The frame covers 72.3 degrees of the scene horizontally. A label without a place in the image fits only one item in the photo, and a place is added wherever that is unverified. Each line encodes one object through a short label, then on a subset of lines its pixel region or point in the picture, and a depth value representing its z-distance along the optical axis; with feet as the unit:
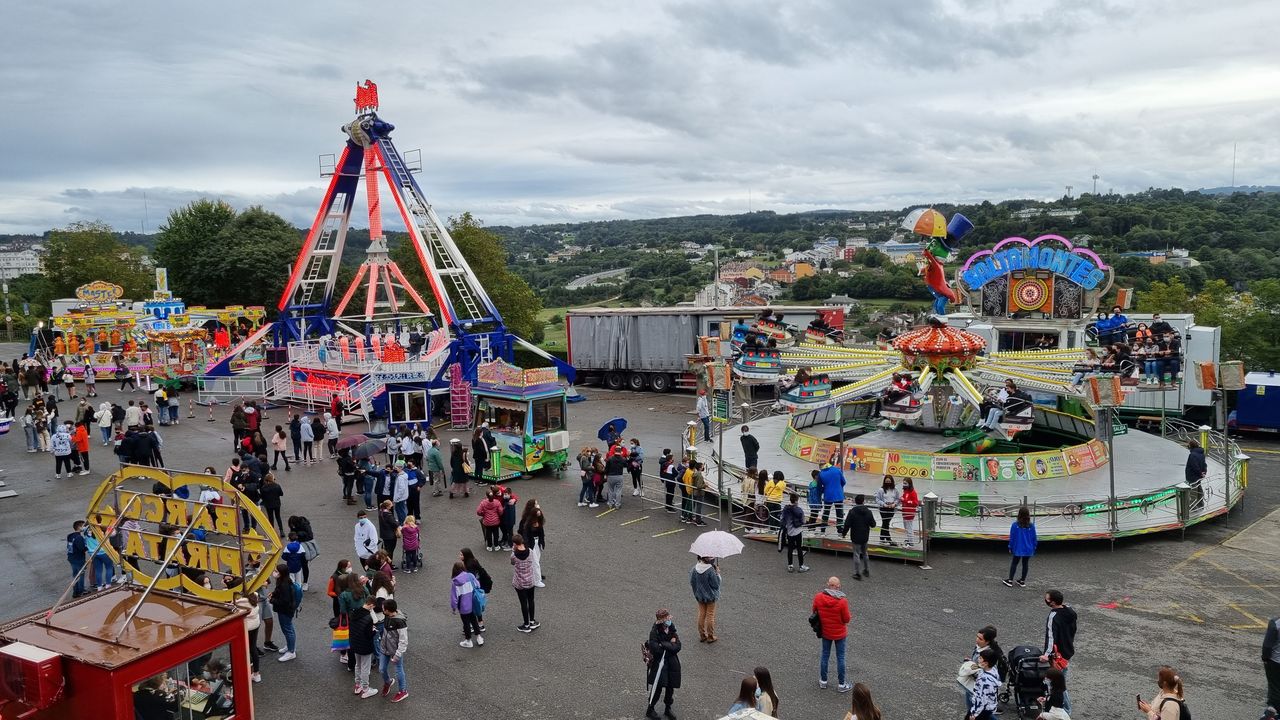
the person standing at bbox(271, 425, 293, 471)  71.77
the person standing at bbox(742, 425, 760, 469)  62.34
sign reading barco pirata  30.25
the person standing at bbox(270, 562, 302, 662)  36.27
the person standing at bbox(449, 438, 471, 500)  62.08
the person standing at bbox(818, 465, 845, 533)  52.13
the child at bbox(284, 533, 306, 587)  39.86
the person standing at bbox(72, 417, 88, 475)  69.46
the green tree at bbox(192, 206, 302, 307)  170.09
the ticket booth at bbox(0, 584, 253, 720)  23.63
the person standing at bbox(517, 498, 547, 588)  43.24
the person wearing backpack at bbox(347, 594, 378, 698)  33.47
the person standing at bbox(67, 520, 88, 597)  42.50
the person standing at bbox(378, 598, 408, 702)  33.53
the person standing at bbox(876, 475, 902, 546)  49.70
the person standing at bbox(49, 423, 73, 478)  68.03
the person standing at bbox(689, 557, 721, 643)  37.19
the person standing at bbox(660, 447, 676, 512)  59.57
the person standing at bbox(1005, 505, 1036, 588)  43.75
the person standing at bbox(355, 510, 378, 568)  43.12
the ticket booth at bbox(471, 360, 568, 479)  68.85
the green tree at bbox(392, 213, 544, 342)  153.48
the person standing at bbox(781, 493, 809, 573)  47.26
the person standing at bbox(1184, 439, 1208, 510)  55.42
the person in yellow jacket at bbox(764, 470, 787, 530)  53.88
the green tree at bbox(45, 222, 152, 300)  197.57
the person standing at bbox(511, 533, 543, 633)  38.96
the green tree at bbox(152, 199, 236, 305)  175.94
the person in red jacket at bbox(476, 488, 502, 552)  49.57
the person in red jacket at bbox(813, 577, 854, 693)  33.01
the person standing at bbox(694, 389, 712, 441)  79.05
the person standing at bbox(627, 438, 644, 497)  62.90
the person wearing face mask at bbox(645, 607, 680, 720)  31.58
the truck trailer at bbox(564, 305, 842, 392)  118.62
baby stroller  31.45
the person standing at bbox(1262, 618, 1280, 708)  28.58
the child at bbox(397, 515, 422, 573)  46.21
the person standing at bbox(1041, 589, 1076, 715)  31.68
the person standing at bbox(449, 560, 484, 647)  37.11
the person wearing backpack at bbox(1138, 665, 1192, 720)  24.66
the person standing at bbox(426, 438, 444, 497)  63.25
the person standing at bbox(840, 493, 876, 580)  44.93
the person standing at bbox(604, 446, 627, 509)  59.47
